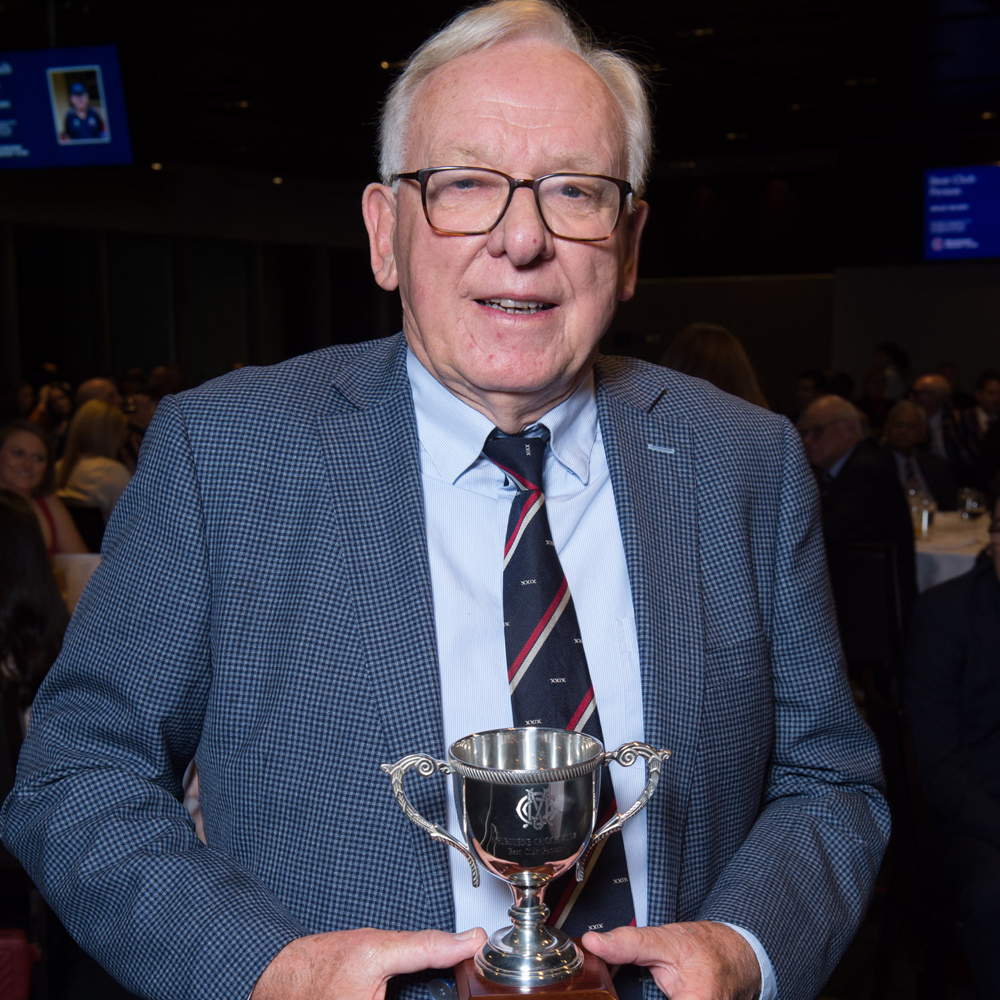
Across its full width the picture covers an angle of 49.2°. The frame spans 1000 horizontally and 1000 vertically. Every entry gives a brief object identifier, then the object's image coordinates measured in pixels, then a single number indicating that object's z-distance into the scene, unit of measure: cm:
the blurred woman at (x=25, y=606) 294
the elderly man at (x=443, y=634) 109
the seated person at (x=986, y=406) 859
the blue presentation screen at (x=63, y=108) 562
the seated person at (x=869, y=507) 463
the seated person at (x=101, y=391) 614
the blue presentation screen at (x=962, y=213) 1088
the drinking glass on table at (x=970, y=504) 559
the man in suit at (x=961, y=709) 270
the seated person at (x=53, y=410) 891
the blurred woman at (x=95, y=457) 569
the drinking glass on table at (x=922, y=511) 547
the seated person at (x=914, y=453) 646
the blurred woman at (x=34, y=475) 477
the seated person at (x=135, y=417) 656
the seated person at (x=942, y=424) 826
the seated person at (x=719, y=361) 439
